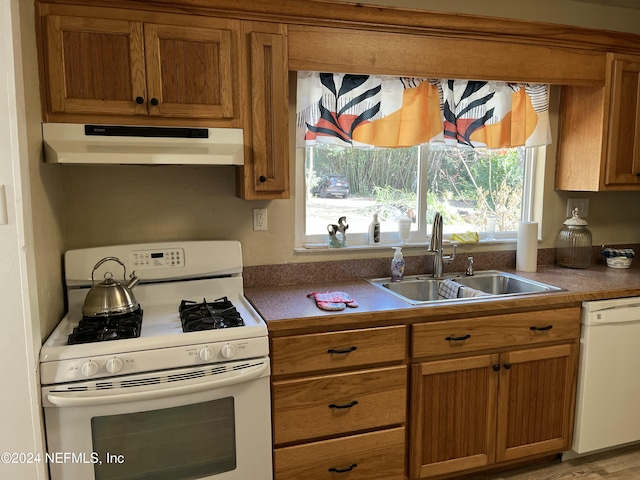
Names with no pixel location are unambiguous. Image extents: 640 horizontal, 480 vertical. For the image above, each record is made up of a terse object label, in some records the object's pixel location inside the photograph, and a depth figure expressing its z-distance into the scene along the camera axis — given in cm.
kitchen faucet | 255
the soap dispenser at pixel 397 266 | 254
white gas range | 161
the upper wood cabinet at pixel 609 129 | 260
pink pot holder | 201
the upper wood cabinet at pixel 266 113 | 204
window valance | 242
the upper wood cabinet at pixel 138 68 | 183
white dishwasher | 230
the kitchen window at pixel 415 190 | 259
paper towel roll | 273
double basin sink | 252
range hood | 182
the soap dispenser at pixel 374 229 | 262
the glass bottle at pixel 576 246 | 283
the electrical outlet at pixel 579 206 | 298
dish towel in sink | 242
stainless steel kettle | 185
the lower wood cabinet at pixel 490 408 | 213
